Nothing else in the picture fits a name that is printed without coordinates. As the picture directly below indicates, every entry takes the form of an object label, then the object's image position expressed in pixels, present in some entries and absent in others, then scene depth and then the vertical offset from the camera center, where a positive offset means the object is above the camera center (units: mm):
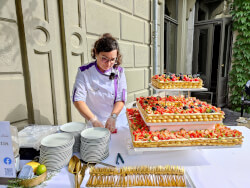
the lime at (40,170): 928 -528
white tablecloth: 948 -604
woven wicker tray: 883 -565
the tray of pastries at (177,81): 1541 -114
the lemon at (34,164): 954 -517
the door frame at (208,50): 6445 +722
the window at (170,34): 5914 +1249
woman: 1609 -149
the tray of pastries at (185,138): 1127 -453
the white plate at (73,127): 1237 -414
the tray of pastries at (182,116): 1233 -334
